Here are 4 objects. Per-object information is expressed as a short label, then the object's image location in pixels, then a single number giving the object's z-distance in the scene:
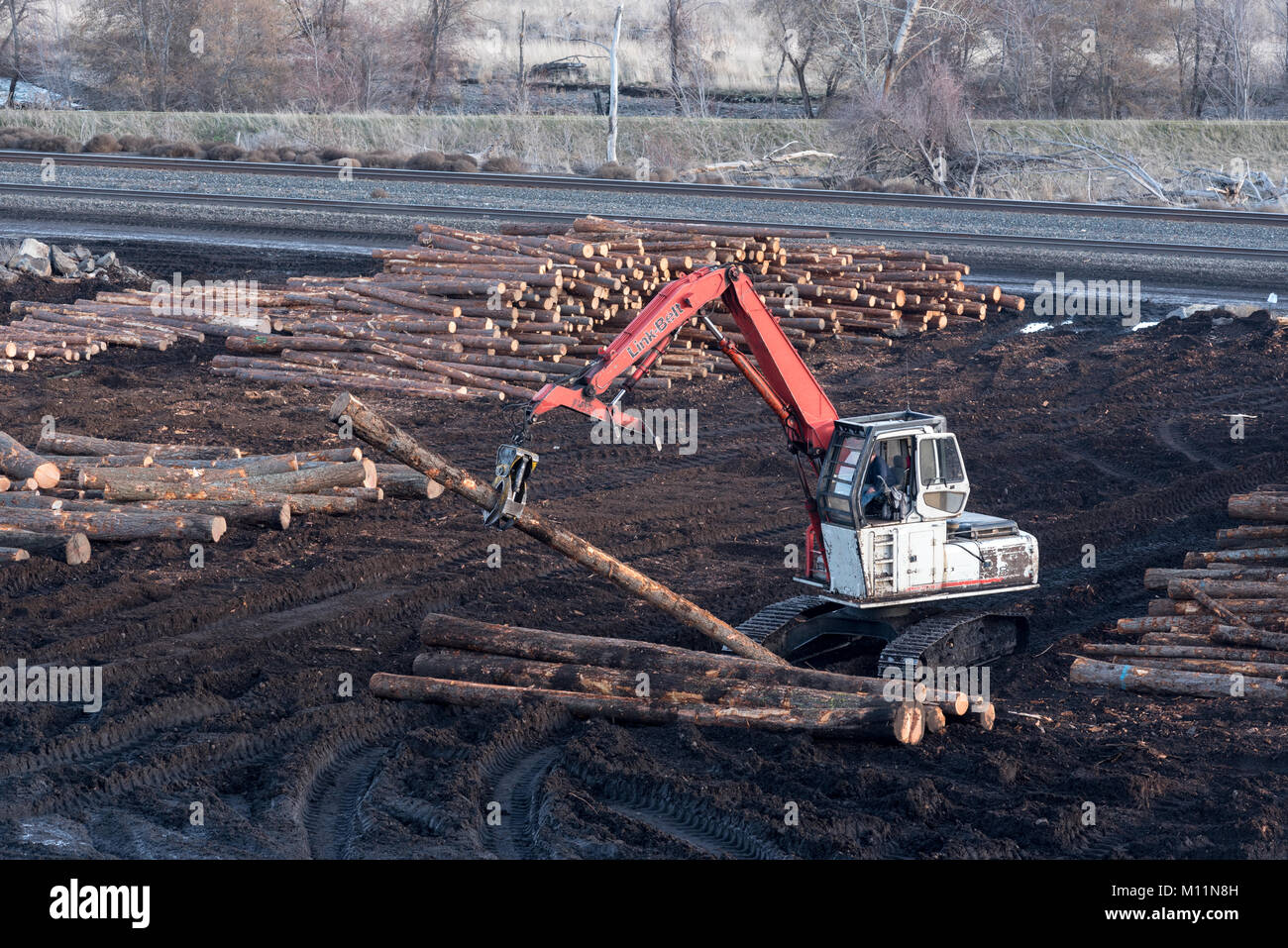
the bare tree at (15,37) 51.35
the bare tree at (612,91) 41.25
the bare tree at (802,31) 49.38
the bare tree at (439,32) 53.56
